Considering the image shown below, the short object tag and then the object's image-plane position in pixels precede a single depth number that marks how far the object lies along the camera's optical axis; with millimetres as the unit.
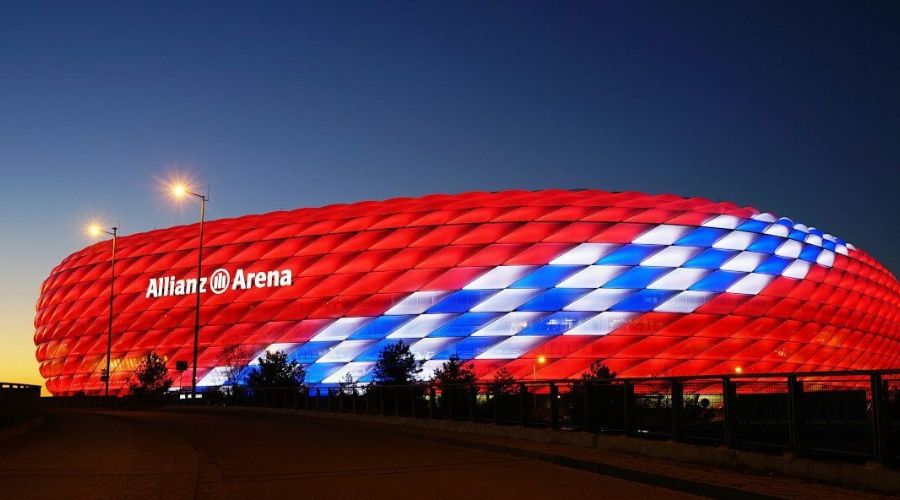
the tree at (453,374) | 39325
